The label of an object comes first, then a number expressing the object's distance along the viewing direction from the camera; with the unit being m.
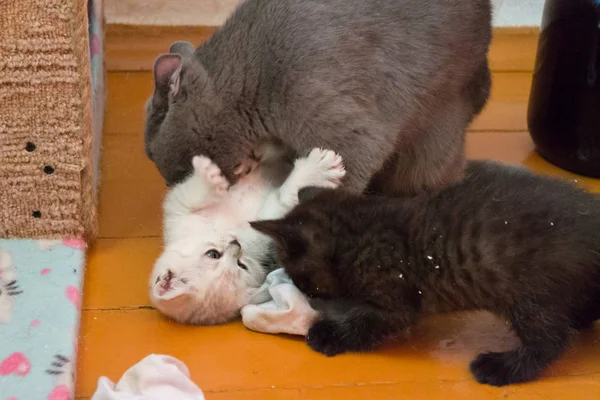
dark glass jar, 2.00
